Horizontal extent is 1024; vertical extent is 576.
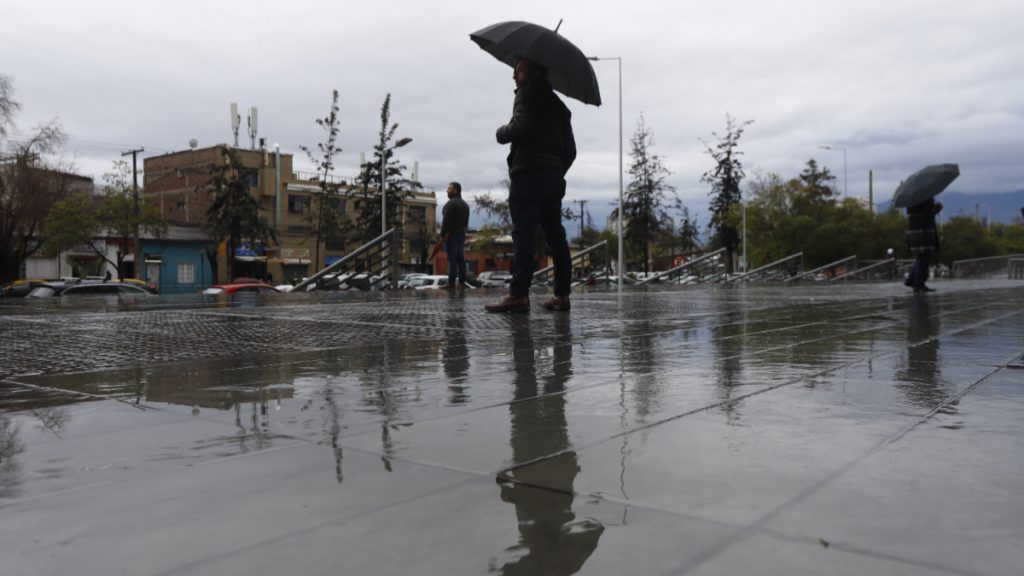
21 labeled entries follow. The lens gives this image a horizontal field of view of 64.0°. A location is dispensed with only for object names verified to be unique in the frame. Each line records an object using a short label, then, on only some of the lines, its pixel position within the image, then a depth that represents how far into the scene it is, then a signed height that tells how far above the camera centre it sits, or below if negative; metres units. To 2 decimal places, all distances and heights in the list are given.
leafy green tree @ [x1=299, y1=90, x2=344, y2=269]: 42.34 +4.87
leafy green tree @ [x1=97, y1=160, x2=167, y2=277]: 43.84 +4.21
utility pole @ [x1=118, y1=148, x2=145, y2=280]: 44.28 +4.79
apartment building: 68.12 +7.59
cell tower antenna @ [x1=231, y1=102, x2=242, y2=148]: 67.50 +13.73
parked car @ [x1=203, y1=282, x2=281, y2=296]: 24.23 -0.06
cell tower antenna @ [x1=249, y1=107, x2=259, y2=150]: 68.18 +13.24
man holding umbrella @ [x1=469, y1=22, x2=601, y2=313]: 6.57 +1.23
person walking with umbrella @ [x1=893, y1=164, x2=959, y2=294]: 12.37 +1.11
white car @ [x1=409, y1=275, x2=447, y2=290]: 40.28 +0.08
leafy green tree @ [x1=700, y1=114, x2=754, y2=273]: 42.12 +5.03
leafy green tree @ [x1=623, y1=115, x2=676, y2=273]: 39.28 +3.92
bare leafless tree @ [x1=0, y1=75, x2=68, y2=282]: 38.38 +4.78
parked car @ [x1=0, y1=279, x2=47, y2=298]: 27.59 -0.03
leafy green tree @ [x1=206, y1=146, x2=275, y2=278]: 43.44 +4.02
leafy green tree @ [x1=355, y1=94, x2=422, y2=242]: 41.62 +5.00
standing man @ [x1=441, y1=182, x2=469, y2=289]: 13.91 +0.86
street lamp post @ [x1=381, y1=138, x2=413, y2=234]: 39.00 +4.98
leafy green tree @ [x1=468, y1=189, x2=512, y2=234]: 46.12 +4.24
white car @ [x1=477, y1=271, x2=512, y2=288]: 55.21 +0.33
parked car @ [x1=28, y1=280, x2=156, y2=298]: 18.70 -0.05
